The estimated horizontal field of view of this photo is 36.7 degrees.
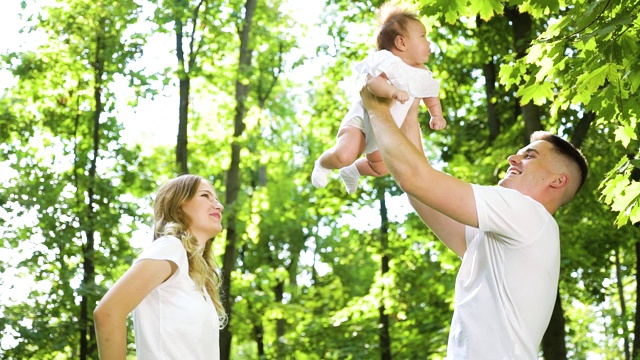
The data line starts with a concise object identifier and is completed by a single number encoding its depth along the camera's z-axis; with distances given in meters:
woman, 3.85
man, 3.39
